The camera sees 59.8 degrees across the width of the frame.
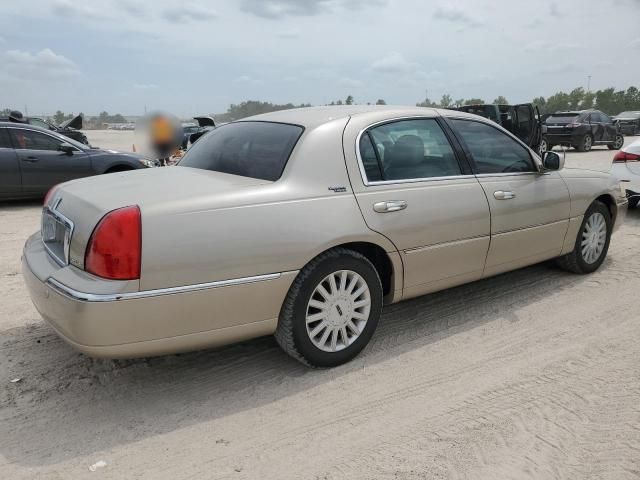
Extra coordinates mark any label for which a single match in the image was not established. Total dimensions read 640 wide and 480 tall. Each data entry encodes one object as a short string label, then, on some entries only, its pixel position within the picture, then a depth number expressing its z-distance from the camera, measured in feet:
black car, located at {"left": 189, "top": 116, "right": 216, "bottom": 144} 46.77
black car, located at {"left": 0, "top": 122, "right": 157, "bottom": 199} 29.96
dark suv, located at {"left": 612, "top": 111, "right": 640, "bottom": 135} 101.09
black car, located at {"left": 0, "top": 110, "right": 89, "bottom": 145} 56.13
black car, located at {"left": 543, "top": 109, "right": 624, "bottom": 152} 64.34
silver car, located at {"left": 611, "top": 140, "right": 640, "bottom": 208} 25.16
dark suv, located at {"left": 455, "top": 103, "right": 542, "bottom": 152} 39.91
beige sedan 9.01
